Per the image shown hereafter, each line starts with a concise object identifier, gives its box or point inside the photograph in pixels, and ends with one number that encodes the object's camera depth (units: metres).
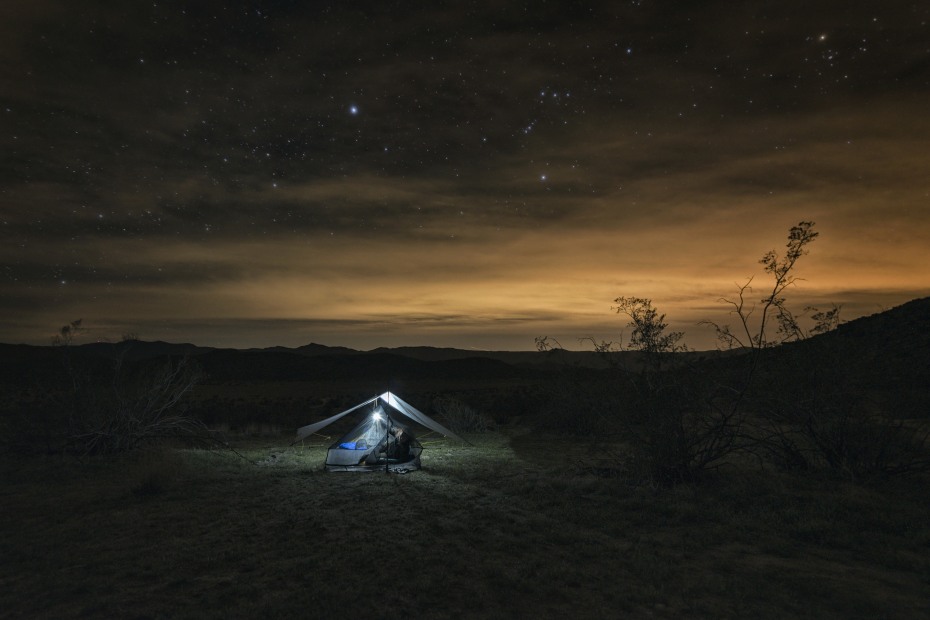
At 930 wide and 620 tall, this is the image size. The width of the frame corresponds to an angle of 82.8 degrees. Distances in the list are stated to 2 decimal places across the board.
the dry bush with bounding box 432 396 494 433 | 20.83
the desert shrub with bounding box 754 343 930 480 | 9.26
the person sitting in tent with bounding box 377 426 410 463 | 13.36
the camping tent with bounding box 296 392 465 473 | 13.00
